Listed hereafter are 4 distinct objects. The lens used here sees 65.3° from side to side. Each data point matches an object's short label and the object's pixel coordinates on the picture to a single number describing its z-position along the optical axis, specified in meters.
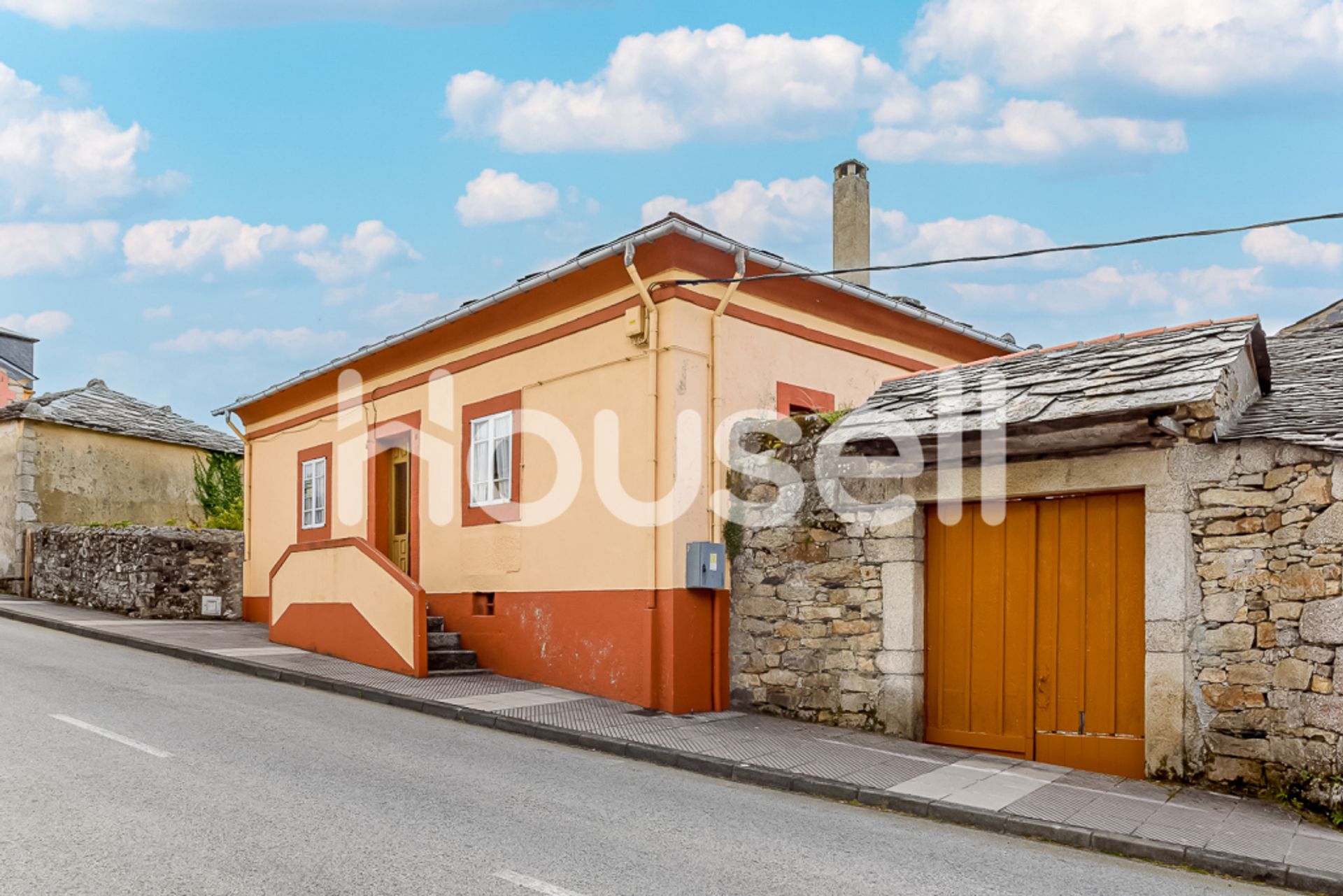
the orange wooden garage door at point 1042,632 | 8.15
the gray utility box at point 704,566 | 10.28
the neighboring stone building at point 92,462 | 21.20
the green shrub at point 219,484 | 24.28
